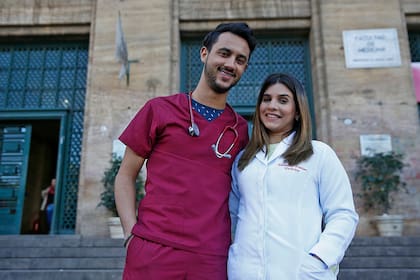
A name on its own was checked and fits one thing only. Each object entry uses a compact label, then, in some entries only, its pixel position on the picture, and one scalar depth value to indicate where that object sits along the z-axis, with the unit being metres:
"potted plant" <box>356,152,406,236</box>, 6.72
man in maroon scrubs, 1.77
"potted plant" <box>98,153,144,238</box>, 6.74
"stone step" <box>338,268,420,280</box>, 4.59
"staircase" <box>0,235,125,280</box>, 4.88
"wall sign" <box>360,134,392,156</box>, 7.59
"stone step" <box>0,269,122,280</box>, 4.80
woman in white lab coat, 1.72
